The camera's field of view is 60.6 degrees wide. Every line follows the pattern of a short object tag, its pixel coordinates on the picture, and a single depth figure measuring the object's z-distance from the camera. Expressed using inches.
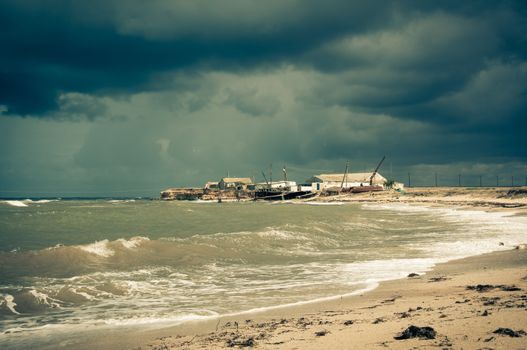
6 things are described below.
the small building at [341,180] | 5118.1
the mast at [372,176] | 4987.7
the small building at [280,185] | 5013.8
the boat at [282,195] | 4627.0
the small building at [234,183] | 5812.0
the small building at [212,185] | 6195.9
